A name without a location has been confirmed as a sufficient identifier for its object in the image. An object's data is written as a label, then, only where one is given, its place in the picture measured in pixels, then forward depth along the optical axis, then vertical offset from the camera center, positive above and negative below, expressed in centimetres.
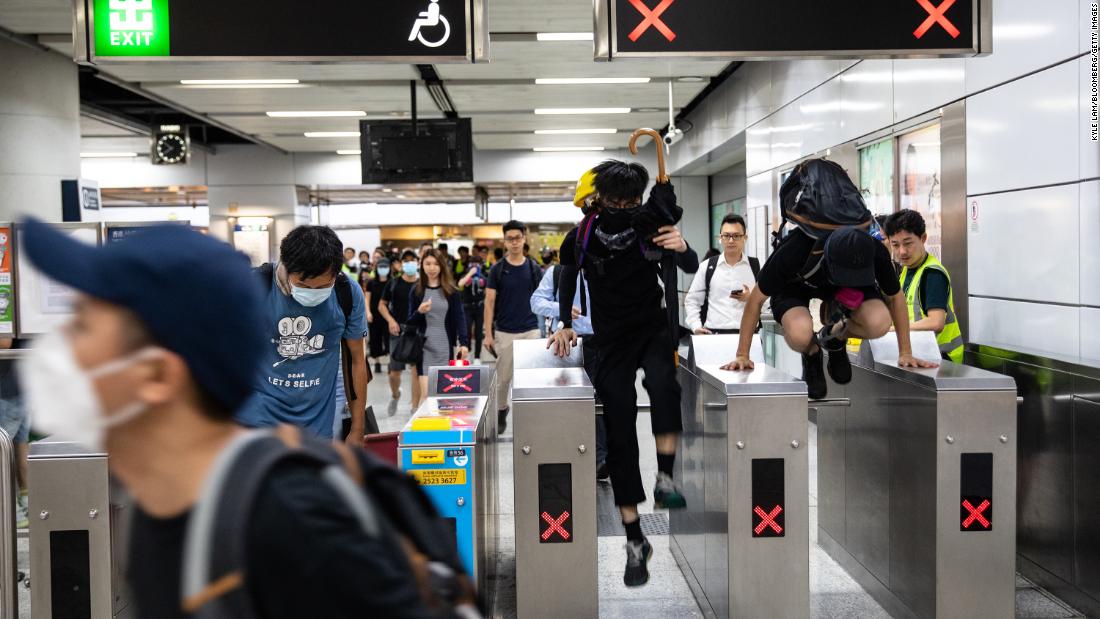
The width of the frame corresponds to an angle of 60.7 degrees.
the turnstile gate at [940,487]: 370 -95
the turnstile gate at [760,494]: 367 -93
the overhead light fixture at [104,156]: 1961 +246
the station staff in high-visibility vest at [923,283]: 502 -13
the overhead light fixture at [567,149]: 1952 +241
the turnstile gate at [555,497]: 372 -94
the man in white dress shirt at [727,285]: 686 -17
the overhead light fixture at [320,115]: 1451 +241
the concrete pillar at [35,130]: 941 +148
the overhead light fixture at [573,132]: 1697 +242
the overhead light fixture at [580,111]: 1465 +242
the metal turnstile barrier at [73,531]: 341 -95
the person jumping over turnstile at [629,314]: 392 -21
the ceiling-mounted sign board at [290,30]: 397 +102
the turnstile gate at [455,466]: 360 -77
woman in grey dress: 838 -41
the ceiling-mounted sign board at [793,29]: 388 +97
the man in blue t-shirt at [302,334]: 347 -25
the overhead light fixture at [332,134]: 1661 +241
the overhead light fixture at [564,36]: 962 +236
